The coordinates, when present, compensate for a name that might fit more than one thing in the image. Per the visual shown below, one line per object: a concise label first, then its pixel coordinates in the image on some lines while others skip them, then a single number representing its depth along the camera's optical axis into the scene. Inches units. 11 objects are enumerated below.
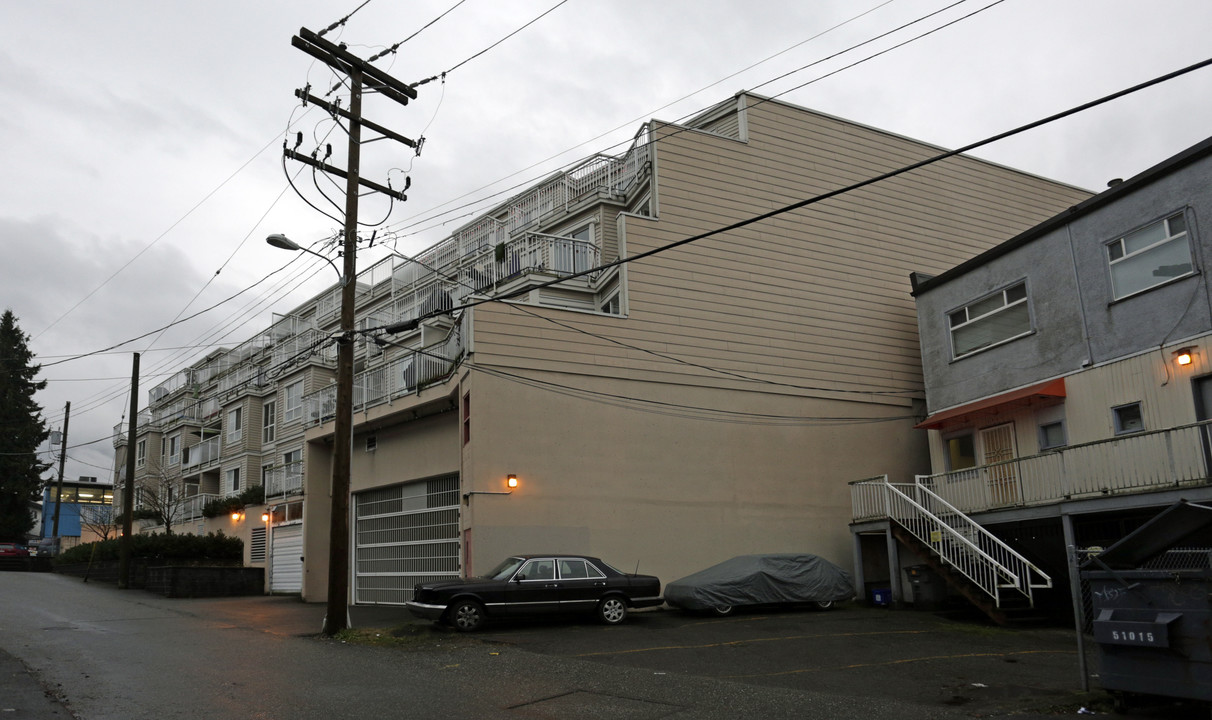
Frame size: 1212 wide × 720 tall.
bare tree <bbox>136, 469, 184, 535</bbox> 1649.9
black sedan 609.6
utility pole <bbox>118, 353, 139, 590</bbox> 1115.9
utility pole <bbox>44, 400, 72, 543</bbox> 1827.0
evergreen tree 2021.4
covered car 691.4
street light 596.4
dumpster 298.5
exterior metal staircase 622.5
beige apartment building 782.5
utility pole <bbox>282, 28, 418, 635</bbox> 609.9
